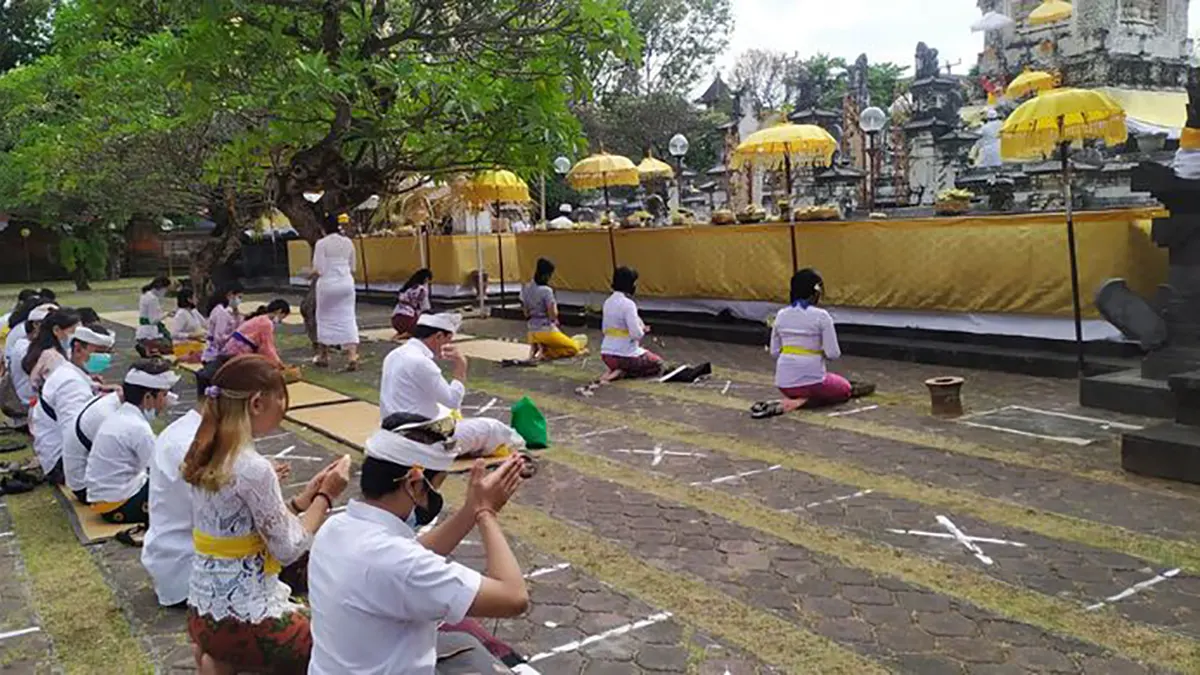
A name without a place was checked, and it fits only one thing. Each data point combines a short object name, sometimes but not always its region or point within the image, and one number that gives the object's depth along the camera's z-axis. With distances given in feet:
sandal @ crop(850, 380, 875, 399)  28.53
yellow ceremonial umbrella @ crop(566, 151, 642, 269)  52.34
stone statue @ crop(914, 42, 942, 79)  79.25
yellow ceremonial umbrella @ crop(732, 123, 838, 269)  43.50
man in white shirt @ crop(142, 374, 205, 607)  13.57
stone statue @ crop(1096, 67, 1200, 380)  24.06
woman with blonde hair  11.02
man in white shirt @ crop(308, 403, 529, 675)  8.41
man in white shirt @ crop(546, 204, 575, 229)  56.75
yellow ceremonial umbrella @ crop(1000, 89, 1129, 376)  29.30
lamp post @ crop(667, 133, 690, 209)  59.50
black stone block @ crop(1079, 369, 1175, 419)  23.95
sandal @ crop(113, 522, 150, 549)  18.13
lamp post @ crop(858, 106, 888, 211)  52.65
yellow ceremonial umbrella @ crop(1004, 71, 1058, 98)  69.36
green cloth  24.13
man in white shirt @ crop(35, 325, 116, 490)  20.45
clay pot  25.53
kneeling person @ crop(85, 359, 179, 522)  17.39
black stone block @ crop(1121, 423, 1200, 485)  18.75
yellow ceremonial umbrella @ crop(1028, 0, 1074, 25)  86.48
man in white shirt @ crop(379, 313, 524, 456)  20.11
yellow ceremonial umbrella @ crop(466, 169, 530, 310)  50.26
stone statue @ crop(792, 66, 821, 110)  85.85
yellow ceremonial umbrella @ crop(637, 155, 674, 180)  65.00
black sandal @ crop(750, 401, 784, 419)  26.61
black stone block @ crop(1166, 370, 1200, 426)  19.69
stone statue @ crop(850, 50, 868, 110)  104.42
